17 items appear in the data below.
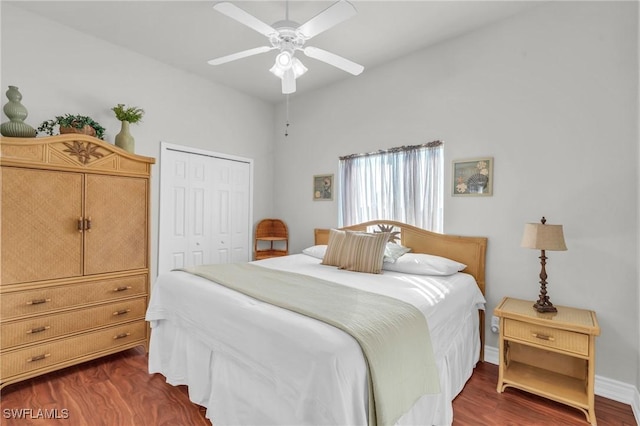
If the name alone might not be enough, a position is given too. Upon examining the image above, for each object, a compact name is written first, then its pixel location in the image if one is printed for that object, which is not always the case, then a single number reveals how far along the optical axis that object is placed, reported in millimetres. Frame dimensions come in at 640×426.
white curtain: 2977
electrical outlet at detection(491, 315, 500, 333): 2557
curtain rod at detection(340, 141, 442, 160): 2946
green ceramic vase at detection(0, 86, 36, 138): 2191
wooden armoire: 2109
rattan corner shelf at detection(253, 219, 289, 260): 4191
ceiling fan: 1735
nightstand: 1869
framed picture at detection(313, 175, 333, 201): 3844
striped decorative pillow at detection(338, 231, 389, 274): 2602
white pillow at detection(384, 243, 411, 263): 2682
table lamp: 2039
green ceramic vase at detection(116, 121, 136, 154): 2804
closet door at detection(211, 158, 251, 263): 3900
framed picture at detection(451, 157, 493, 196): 2629
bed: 1224
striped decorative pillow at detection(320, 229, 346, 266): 2832
